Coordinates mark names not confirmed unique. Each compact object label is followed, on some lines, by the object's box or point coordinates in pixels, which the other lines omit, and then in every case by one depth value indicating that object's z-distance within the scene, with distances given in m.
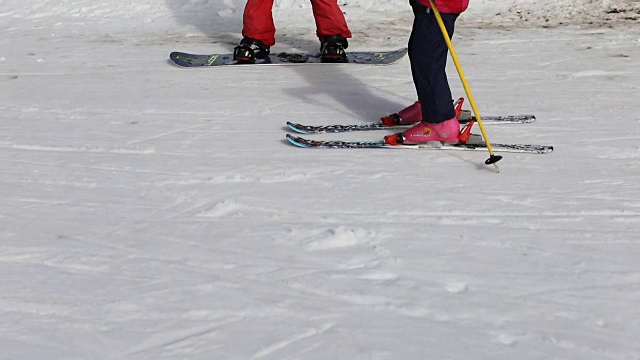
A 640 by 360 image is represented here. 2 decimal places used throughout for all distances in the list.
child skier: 9.66
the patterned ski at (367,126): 10.85
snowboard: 14.20
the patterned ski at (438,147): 9.84
